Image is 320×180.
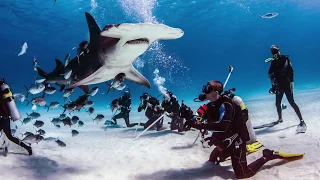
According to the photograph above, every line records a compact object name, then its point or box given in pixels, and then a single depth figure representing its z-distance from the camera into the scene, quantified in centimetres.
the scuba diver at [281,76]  700
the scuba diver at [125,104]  1105
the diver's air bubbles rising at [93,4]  3241
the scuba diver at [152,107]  891
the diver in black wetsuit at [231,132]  409
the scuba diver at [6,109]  480
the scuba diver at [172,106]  828
